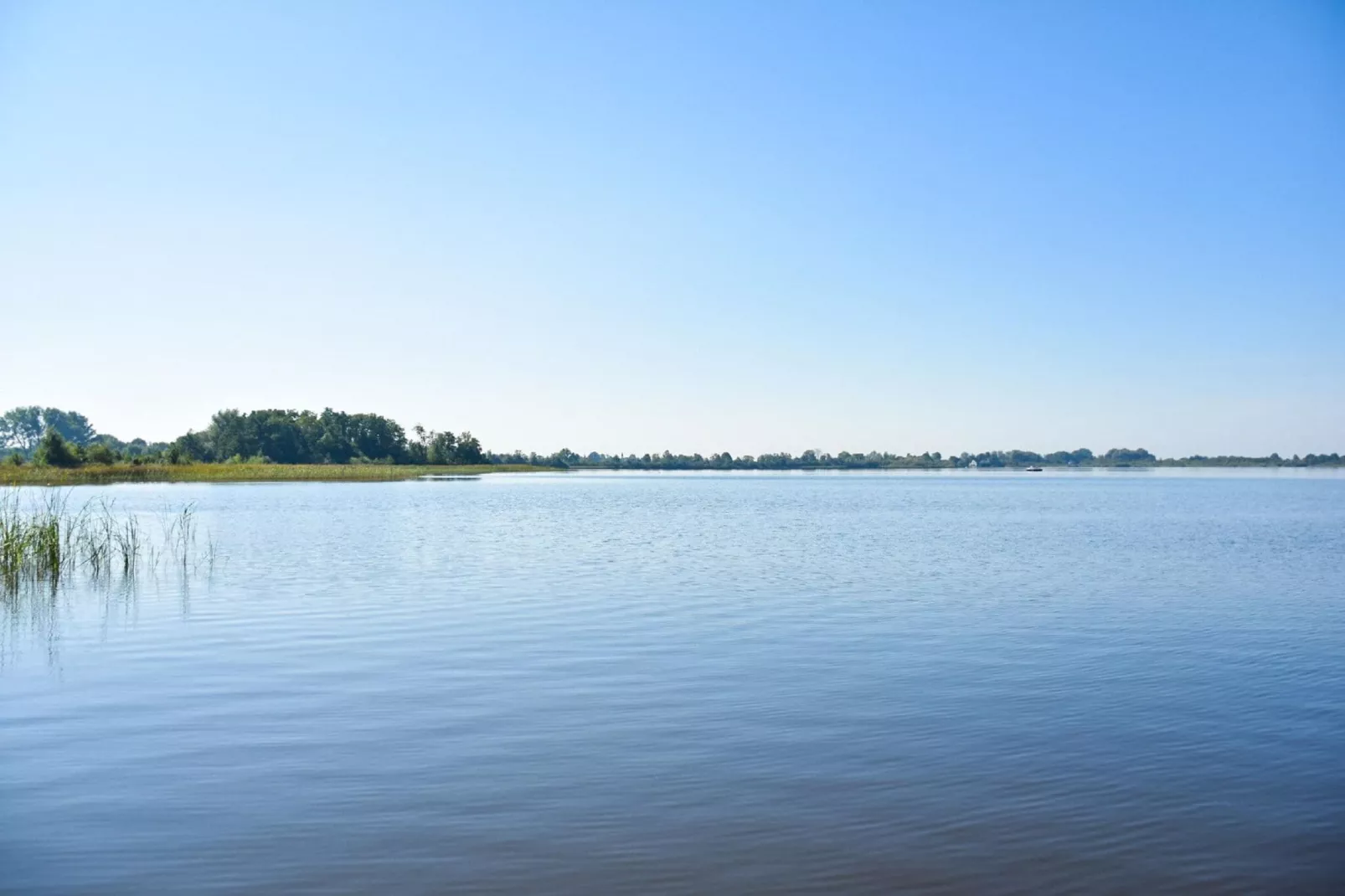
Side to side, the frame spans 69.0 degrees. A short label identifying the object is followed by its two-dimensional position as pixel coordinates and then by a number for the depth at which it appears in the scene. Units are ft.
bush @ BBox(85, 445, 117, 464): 262.47
